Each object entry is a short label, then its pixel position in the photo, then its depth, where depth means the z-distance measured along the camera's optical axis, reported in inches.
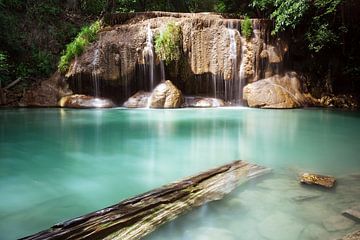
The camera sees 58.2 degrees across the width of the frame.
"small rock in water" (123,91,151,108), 485.1
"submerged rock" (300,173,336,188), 138.6
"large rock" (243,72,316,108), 471.5
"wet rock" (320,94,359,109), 515.8
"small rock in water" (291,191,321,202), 126.5
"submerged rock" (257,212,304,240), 100.7
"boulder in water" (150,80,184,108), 470.3
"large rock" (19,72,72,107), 475.2
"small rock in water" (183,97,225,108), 499.8
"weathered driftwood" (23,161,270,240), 87.5
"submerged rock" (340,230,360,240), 88.7
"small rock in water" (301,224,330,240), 99.0
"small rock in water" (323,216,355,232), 103.7
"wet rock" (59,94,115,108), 470.3
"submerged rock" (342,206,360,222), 108.0
